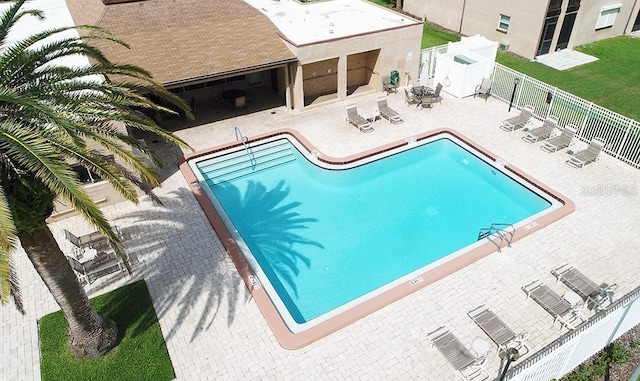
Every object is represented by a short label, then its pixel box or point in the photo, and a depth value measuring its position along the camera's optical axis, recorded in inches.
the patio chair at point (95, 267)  495.8
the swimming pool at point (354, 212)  525.3
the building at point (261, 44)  753.0
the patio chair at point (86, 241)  526.3
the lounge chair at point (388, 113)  829.8
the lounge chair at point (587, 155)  692.7
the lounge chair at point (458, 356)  400.2
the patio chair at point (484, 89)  880.9
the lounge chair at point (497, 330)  423.2
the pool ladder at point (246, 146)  751.7
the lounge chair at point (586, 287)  463.2
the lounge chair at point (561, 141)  728.3
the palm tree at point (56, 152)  276.7
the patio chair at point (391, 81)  925.8
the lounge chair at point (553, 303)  447.8
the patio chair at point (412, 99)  880.5
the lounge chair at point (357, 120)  805.9
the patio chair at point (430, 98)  868.0
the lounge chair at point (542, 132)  754.2
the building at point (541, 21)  1106.1
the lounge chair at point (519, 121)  789.9
